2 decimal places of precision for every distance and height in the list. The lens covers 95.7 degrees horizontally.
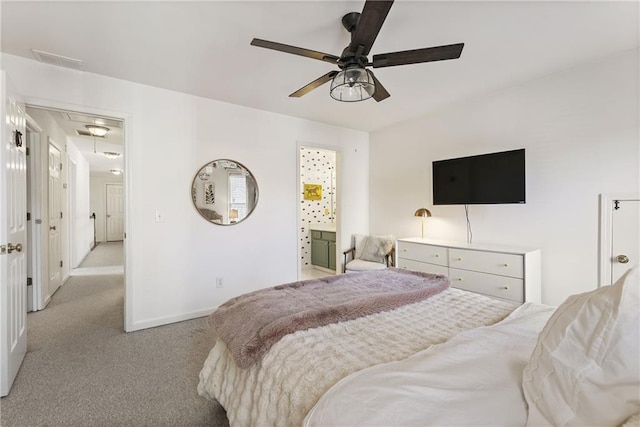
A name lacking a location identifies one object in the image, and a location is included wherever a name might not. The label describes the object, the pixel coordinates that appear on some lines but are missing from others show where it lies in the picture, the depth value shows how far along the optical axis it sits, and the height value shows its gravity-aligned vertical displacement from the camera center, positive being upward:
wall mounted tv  2.85 +0.34
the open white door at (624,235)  2.34 -0.20
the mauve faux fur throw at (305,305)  1.30 -0.53
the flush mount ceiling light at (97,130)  4.27 +1.22
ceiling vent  2.31 +1.25
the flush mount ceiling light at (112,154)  5.99 +1.19
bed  0.62 -0.50
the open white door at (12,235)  1.81 -0.17
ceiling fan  1.52 +0.93
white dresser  2.61 -0.56
